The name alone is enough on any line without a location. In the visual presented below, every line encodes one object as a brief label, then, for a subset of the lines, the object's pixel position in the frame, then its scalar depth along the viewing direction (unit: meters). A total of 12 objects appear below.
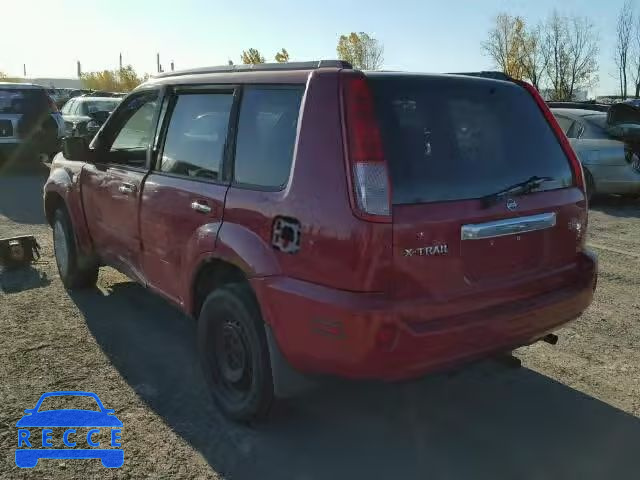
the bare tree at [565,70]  44.34
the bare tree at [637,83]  40.84
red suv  2.62
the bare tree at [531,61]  46.48
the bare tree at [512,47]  48.41
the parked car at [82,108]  16.55
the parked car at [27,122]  13.84
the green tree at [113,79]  96.19
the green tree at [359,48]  63.88
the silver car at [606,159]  9.68
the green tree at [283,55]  71.56
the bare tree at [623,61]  41.34
